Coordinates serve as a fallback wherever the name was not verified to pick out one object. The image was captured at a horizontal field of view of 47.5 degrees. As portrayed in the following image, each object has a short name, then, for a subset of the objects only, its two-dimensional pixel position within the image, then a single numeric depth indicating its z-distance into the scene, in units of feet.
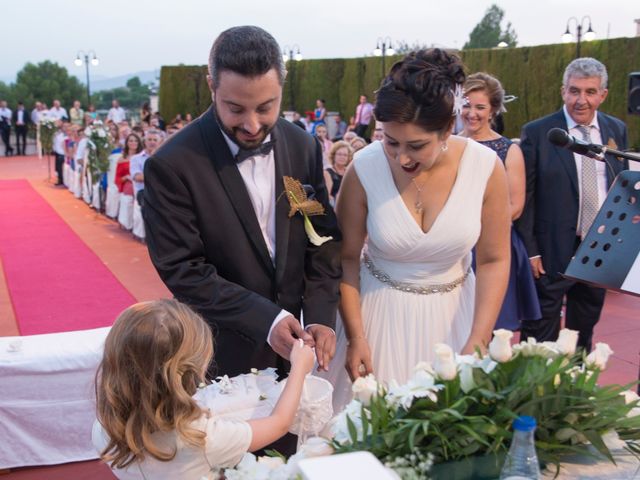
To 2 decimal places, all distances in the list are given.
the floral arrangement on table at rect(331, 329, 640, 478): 4.70
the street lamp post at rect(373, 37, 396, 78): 79.71
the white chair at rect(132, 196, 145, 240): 38.15
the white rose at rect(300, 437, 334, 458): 4.69
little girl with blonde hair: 6.81
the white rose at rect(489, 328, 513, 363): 5.05
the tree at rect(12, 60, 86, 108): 128.88
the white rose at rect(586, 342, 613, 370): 5.28
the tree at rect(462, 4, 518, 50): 235.81
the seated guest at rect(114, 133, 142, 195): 41.73
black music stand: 7.84
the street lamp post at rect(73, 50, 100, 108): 114.62
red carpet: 24.53
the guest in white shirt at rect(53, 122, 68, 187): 64.69
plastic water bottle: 4.37
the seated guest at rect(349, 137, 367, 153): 35.65
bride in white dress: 9.25
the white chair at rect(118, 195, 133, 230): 40.75
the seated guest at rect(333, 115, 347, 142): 83.32
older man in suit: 15.20
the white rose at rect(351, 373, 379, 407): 4.98
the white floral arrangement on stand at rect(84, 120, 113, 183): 46.70
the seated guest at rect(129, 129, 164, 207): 37.50
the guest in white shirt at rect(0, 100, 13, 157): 102.94
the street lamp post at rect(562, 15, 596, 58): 57.46
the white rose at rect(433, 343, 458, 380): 4.88
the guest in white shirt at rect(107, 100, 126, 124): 100.61
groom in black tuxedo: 7.67
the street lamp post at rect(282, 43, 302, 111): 96.68
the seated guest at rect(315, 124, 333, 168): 51.97
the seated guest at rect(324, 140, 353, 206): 31.69
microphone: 9.06
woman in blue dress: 14.99
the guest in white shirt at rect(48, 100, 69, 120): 101.52
